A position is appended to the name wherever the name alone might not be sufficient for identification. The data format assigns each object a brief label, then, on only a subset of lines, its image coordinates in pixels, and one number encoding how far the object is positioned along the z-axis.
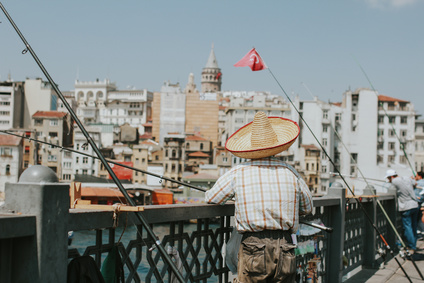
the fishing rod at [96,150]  2.74
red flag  5.23
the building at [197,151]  84.62
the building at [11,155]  70.12
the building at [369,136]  79.56
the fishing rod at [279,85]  5.25
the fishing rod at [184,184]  4.39
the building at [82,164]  74.61
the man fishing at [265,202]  3.33
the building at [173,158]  79.56
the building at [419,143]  91.06
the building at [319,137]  77.81
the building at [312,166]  77.75
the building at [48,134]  74.44
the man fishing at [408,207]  8.33
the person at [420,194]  8.99
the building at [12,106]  97.62
